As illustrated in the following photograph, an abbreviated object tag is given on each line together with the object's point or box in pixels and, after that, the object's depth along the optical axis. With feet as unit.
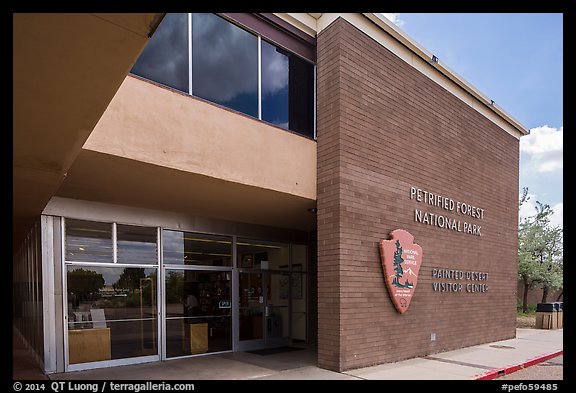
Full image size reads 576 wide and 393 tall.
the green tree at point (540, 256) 77.82
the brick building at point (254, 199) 24.93
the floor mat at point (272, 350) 37.70
